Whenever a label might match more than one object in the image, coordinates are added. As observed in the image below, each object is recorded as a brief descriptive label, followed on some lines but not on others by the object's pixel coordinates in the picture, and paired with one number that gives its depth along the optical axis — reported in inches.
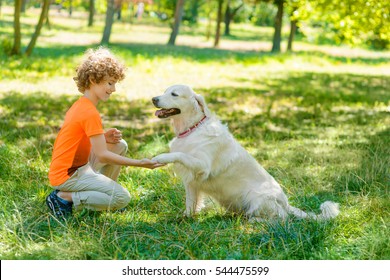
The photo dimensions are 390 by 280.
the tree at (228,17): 1720.0
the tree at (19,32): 585.6
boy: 167.9
